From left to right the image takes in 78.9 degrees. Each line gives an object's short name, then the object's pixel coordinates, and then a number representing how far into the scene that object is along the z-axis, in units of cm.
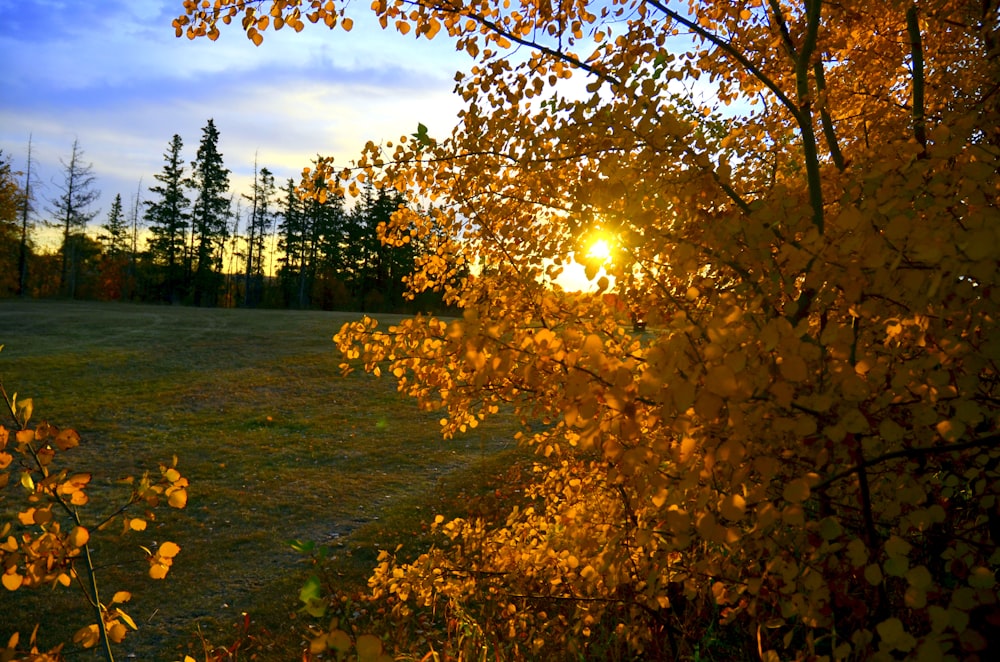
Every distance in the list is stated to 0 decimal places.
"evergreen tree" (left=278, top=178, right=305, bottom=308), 4091
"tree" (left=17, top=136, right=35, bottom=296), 3272
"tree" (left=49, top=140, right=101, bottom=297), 3512
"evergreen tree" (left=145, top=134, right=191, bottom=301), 3703
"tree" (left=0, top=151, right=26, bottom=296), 3084
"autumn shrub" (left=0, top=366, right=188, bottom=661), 161
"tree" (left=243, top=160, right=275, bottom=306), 4100
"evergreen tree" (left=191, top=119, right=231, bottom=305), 3797
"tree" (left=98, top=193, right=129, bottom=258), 4281
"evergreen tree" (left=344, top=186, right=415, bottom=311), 3956
